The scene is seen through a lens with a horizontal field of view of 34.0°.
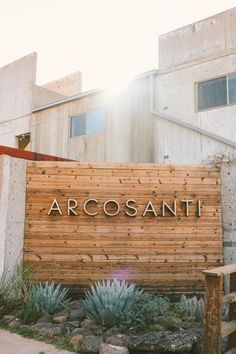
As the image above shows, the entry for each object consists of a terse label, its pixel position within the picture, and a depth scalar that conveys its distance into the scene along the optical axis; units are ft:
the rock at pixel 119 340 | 18.16
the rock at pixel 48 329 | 20.29
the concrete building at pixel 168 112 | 41.45
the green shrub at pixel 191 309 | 22.35
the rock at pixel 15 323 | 21.73
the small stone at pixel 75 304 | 24.75
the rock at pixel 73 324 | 21.42
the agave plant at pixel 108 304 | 21.06
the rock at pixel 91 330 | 19.97
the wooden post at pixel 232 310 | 18.16
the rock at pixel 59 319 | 21.97
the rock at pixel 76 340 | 18.70
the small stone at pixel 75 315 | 22.68
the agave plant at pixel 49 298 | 23.67
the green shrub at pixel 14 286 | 23.97
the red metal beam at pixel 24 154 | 29.78
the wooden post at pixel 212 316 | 15.58
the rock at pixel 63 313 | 23.21
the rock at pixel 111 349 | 17.11
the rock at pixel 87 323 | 21.27
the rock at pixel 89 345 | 18.02
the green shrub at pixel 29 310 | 22.22
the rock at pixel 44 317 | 22.18
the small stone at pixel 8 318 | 22.45
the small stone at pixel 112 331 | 19.87
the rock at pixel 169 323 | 20.29
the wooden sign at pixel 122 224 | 27.22
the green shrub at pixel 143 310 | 20.84
